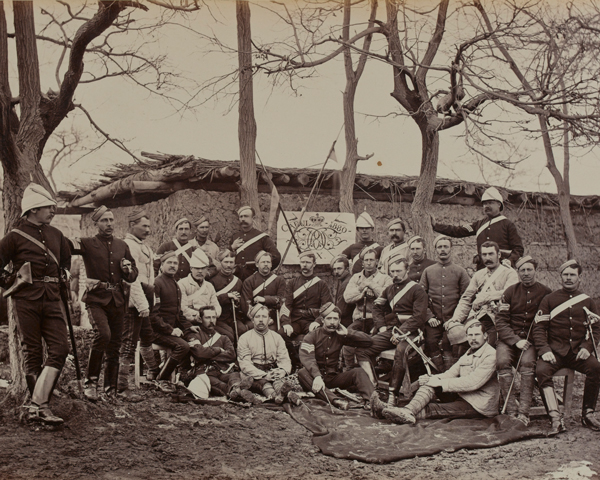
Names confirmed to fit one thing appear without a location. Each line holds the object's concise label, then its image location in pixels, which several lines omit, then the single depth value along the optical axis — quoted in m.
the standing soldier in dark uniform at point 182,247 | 7.49
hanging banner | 9.12
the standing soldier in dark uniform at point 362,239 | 7.91
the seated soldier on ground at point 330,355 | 6.16
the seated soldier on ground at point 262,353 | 6.28
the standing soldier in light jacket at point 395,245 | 7.32
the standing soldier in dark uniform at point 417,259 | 7.05
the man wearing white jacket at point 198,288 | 6.82
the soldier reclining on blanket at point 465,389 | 5.66
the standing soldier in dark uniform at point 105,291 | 5.68
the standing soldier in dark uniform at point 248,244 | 7.89
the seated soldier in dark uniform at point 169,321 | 6.50
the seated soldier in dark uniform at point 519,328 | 5.72
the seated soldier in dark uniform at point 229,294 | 7.14
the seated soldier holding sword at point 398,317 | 6.46
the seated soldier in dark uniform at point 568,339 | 5.58
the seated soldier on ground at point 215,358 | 6.20
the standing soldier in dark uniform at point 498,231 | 6.86
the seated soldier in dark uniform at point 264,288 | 7.21
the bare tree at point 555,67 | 5.87
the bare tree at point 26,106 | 5.54
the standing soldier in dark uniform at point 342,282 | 7.21
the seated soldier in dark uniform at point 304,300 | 7.14
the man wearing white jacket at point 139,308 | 6.21
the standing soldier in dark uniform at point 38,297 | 4.90
